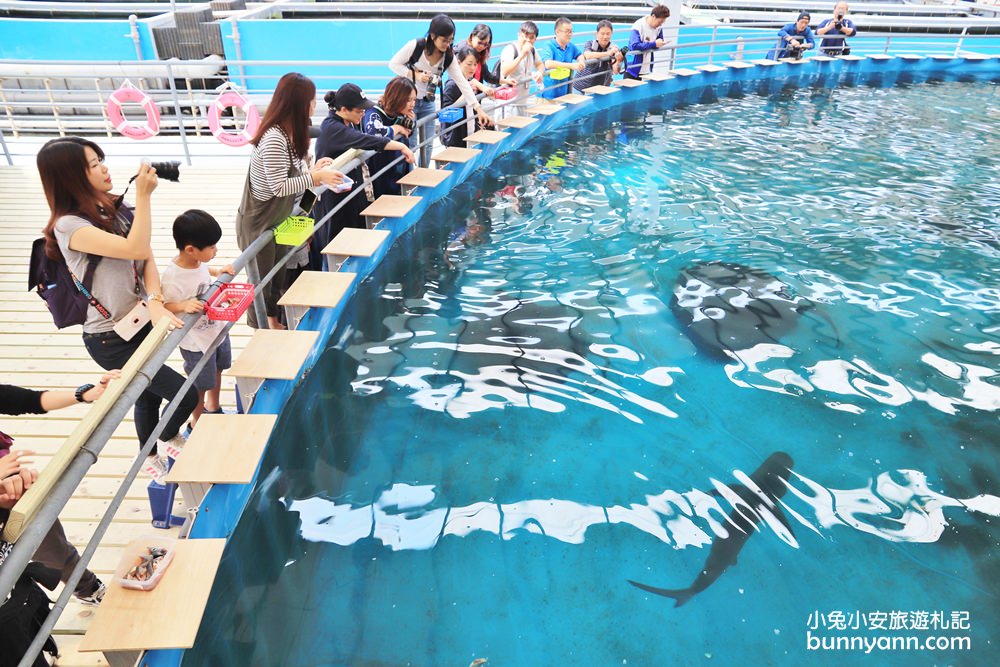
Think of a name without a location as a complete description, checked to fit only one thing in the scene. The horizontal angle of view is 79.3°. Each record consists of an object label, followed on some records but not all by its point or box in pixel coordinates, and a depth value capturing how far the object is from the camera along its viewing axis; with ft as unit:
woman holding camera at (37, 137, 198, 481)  8.59
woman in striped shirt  12.44
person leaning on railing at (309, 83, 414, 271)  16.14
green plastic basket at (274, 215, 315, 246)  13.17
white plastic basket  7.68
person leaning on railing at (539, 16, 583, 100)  32.91
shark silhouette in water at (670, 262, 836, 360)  17.29
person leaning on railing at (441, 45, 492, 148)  24.99
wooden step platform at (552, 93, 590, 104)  35.18
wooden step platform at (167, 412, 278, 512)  9.27
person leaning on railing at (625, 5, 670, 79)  37.32
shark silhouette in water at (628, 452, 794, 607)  10.52
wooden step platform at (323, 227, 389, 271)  16.08
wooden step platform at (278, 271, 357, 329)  13.82
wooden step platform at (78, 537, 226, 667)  7.11
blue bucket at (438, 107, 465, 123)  23.83
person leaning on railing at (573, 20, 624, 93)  36.59
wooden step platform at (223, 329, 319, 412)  11.59
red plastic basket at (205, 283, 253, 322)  10.11
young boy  10.30
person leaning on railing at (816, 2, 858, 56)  52.08
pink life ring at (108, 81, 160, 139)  26.61
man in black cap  50.62
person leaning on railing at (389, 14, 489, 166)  20.07
